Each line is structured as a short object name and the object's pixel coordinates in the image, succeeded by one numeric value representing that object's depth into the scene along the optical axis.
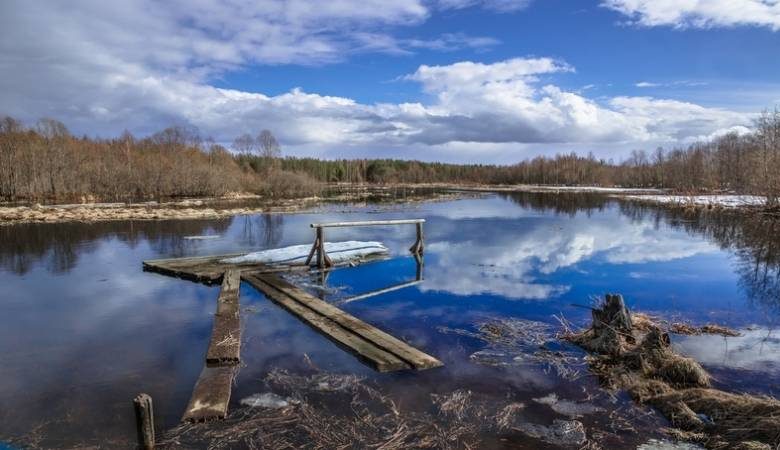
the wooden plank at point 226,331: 8.41
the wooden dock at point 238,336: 7.11
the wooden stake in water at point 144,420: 5.16
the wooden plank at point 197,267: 15.29
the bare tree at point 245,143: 99.28
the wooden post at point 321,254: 16.84
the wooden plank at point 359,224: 16.58
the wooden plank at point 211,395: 6.51
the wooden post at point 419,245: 19.96
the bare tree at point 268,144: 92.31
